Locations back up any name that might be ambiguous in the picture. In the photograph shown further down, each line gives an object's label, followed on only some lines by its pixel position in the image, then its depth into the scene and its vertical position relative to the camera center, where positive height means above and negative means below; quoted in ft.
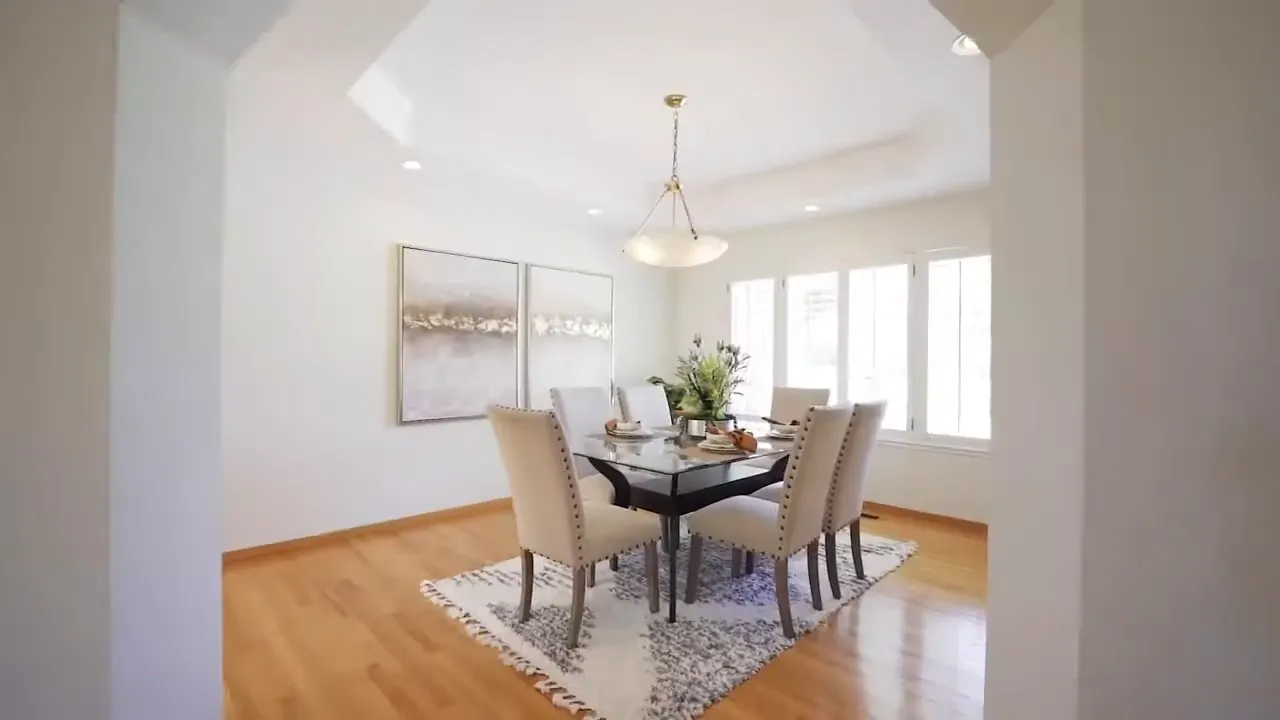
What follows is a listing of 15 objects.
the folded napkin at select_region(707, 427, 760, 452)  9.67 -1.29
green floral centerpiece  10.65 -0.39
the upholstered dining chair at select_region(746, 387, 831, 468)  13.10 -0.83
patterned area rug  6.95 -3.92
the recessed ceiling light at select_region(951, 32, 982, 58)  7.53 +4.29
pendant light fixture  11.04 +2.26
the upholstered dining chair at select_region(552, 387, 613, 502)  11.60 -1.05
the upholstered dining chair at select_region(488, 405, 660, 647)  7.82 -2.24
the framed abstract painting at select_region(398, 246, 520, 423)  13.67 +0.68
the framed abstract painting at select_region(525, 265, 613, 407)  16.01 +0.95
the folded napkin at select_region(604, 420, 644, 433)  11.02 -1.23
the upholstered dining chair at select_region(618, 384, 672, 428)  13.20 -0.98
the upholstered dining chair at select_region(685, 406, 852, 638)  8.22 -2.31
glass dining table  8.96 -2.00
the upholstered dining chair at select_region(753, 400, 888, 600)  9.36 -1.80
